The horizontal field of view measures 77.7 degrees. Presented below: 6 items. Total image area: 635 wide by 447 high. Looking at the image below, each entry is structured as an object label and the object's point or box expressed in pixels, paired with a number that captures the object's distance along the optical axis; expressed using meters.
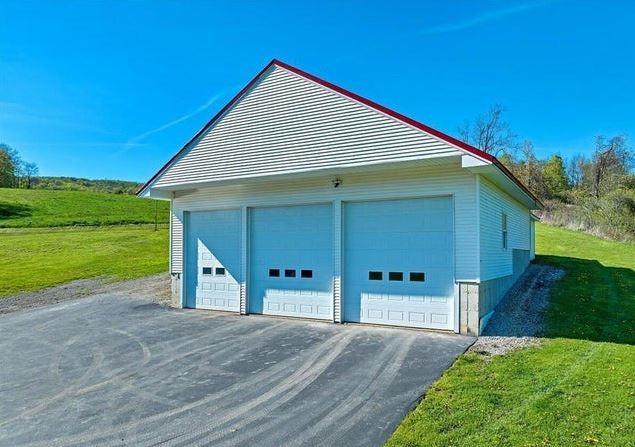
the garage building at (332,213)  8.41
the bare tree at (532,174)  42.28
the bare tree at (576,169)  45.19
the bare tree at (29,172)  67.19
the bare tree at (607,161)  39.75
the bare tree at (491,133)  41.59
